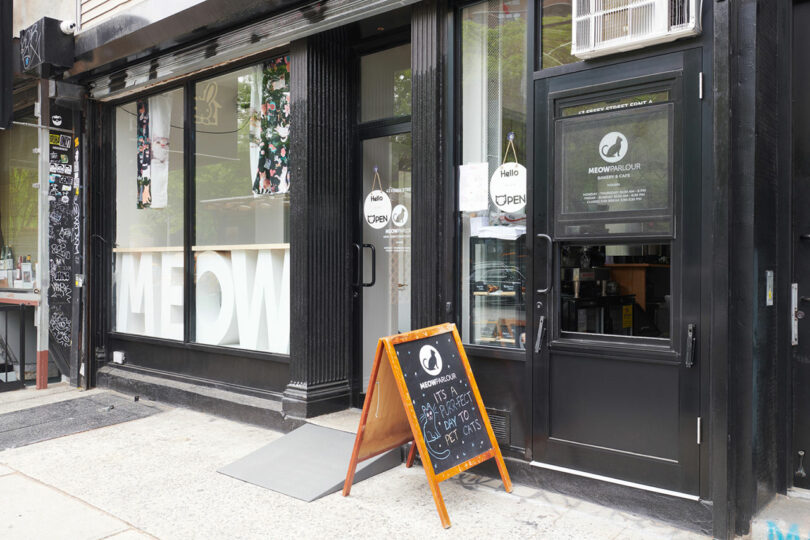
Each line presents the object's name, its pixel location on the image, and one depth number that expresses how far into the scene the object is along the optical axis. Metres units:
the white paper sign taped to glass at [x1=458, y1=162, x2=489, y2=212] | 4.41
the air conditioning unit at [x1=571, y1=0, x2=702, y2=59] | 3.38
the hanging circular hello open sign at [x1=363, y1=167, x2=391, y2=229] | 5.54
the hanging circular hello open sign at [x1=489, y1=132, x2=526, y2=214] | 4.23
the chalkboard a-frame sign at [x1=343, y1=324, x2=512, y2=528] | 3.68
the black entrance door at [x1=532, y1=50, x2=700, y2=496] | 3.45
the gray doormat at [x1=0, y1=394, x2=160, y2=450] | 5.46
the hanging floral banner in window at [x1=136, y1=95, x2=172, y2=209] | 7.12
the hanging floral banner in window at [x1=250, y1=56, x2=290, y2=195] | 5.87
